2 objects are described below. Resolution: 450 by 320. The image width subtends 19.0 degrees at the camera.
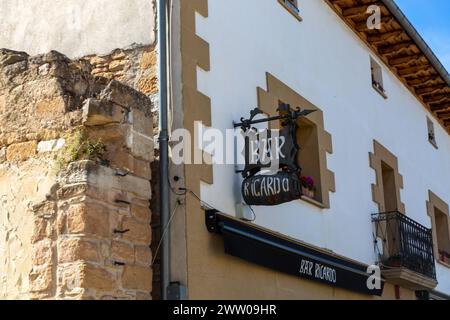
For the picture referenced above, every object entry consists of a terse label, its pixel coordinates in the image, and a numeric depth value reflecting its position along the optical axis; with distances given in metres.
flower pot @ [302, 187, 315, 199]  15.10
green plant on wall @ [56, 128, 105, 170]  10.26
